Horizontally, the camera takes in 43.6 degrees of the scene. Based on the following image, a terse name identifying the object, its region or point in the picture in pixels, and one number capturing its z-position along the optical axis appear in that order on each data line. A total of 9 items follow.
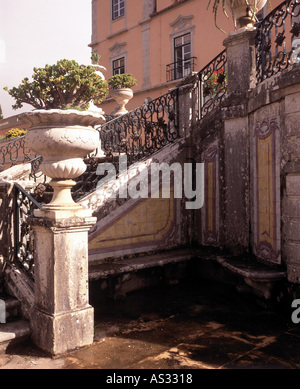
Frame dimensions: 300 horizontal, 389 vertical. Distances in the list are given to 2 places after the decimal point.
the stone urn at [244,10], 6.66
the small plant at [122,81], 14.08
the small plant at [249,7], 6.51
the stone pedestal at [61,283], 4.00
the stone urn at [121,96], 13.71
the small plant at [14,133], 16.74
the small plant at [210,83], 7.09
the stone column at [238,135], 6.39
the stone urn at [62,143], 4.01
